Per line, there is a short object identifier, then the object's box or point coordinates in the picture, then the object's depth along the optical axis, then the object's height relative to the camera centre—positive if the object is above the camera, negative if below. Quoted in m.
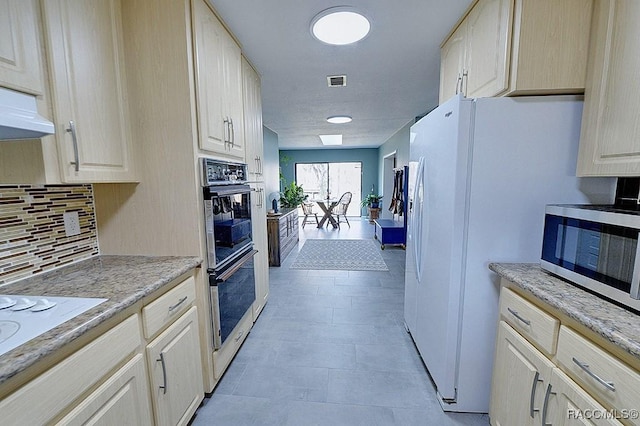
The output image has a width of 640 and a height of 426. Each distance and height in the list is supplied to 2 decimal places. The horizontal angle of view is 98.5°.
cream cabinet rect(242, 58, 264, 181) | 2.22 +0.56
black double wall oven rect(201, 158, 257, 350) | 1.55 -0.36
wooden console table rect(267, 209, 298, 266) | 4.08 -0.80
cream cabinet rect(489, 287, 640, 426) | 0.76 -0.64
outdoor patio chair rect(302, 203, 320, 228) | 7.64 -0.70
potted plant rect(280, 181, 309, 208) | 5.79 -0.29
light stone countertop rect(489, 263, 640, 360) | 0.74 -0.40
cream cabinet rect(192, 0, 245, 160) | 1.47 +0.61
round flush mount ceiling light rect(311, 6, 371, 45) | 1.63 +1.00
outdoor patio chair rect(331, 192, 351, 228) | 7.82 -0.60
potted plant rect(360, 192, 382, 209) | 8.09 -0.49
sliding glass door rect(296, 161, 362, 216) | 9.35 +0.17
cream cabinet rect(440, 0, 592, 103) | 1.24 +0.64
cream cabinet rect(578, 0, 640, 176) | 1.03 +0.35
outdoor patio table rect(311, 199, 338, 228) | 7.23 -0.80
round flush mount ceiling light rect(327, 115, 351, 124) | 4.30 +1.04
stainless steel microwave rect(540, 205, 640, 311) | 0.85 -0.23
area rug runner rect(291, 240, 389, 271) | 4.07 -1.17
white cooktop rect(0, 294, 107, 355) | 0.77 -0.41
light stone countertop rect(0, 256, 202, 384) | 0.69 -0.41
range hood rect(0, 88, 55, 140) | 0.77 +0.20
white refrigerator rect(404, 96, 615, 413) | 1.34 -0.07
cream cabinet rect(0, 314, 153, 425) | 0.69 -0.59
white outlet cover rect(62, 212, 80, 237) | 1.40 -0.19
